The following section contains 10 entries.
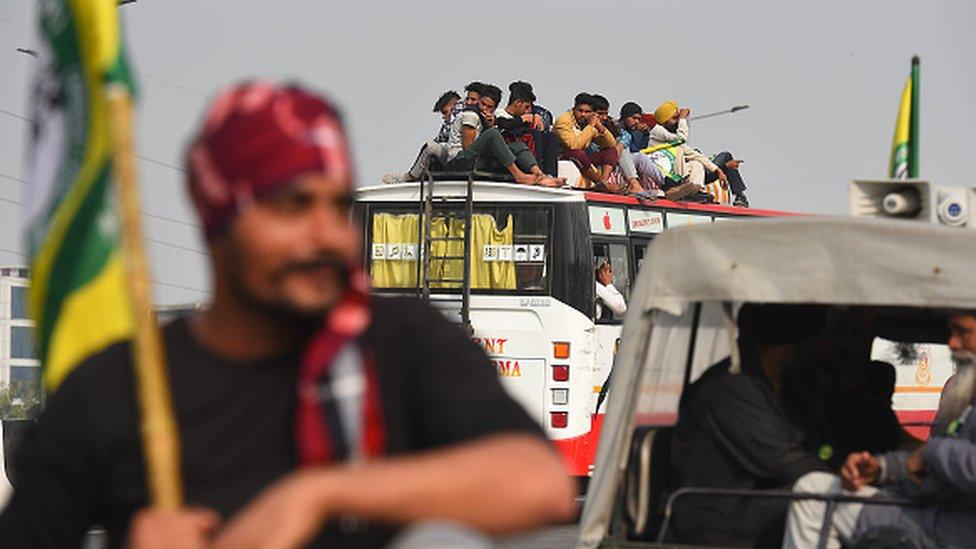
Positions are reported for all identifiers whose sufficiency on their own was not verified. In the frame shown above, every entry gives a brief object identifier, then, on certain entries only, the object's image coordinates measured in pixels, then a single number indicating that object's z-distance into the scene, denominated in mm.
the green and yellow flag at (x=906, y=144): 10875
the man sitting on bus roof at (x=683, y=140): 25484
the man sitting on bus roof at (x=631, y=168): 22172
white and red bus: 20469
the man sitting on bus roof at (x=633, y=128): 24516
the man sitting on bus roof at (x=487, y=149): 21141
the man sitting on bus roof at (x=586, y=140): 22188
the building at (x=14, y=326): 27438
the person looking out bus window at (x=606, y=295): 20781
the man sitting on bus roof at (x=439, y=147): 21500
